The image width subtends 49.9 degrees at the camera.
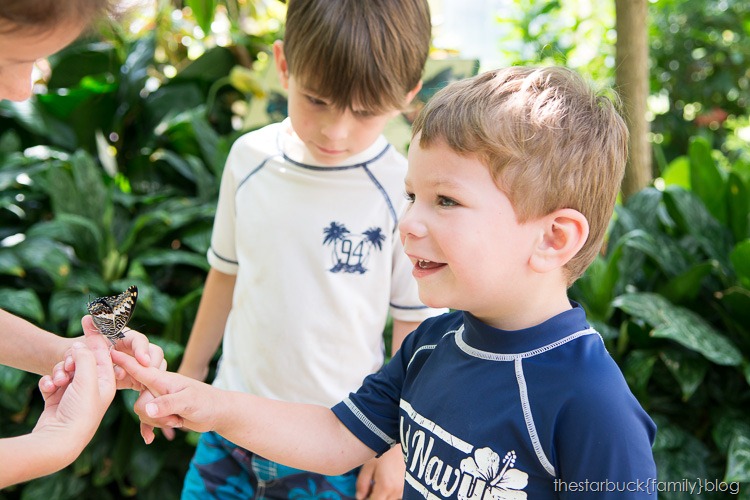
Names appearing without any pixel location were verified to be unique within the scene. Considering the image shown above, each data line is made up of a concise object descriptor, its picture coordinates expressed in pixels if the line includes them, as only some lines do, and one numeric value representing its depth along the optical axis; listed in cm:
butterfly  141
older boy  184
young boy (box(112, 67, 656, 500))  122
